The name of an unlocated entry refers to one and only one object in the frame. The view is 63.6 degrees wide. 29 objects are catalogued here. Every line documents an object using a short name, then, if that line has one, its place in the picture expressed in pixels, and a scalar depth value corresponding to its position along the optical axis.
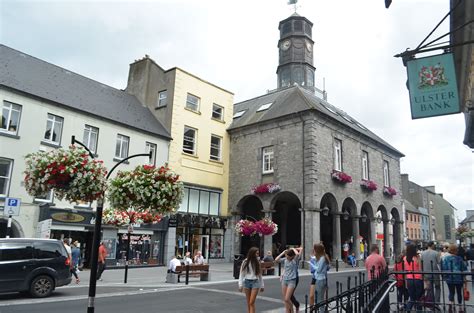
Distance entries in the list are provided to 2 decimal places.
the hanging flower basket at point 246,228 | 22.12
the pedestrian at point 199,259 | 19.42
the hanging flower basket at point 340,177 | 26.58
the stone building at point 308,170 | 25.58
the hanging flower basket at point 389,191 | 32.95
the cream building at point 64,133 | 18.81
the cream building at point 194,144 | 26.81
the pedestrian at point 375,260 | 9.92
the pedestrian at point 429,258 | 9.80
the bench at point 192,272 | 15.98
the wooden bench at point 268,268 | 18.99
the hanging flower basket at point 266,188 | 26.45
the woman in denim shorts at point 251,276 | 8.81
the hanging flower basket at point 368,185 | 29.91
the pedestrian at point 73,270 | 15.38
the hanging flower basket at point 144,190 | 7.65
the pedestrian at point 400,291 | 8.14
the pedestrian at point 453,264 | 8.99
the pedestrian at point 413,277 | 8.55
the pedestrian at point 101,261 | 16.36
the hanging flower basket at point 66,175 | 6.86
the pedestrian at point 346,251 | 28.30
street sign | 12.50
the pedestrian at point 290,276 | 8.88
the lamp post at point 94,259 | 6.02
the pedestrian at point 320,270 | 9.24
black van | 11.57
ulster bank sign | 6.95
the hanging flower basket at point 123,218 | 18.80
